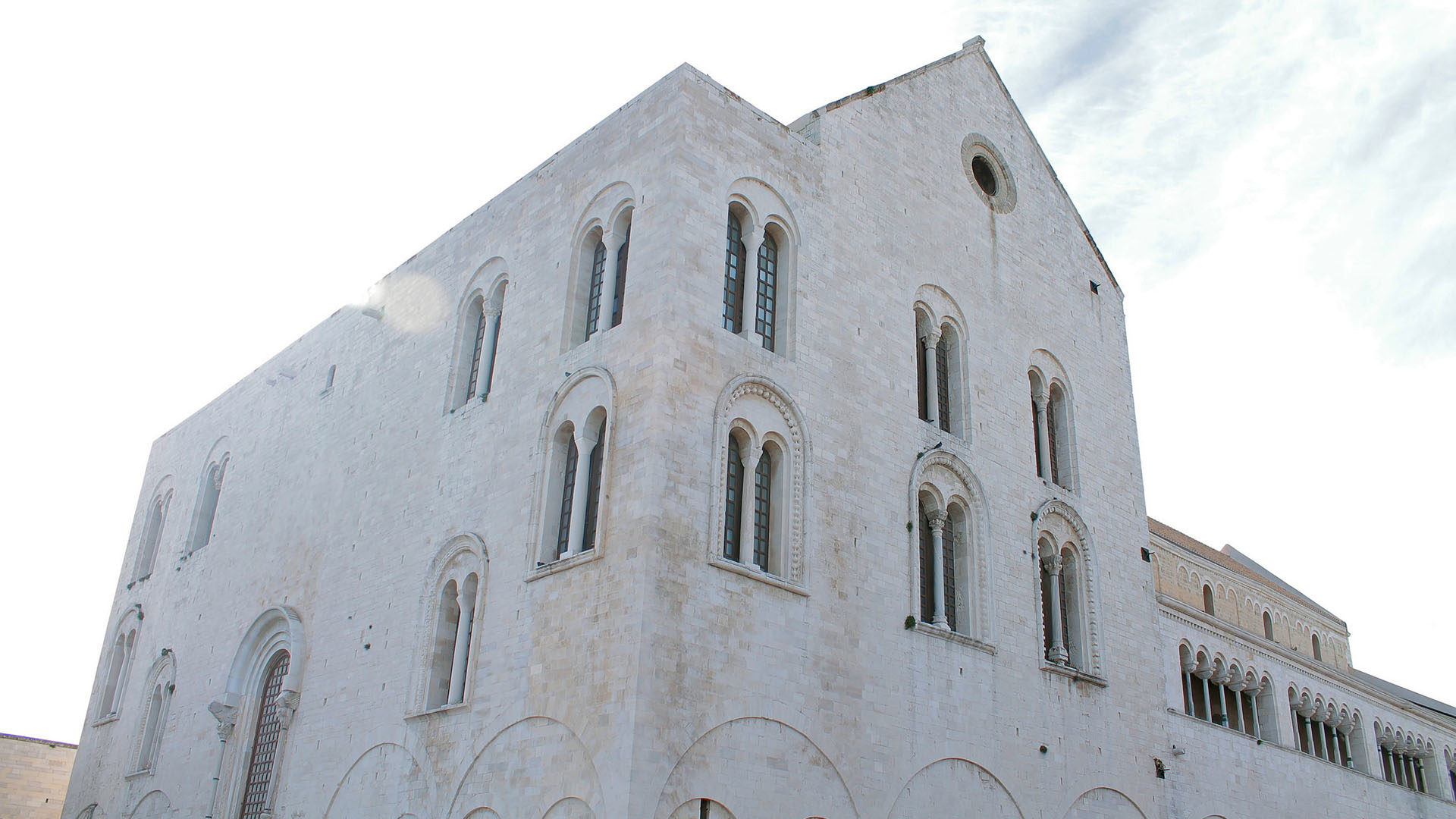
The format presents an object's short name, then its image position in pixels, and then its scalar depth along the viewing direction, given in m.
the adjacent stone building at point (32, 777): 34.31
